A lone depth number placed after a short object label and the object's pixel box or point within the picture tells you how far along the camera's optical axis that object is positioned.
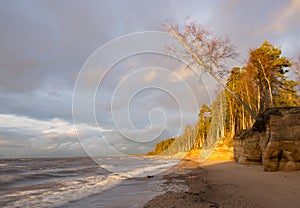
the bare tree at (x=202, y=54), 16.83
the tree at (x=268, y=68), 24.70
